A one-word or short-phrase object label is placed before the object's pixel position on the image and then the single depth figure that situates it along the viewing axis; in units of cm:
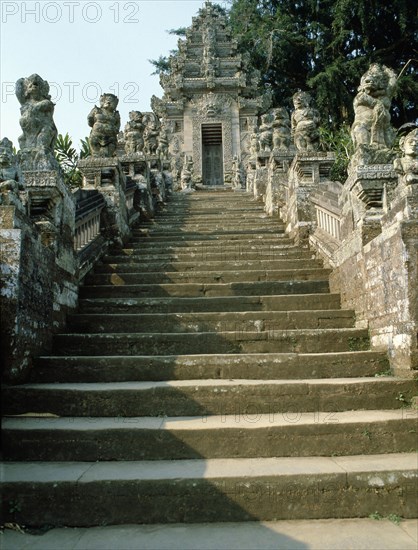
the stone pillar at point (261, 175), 1333
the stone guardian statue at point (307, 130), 913
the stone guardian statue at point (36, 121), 563
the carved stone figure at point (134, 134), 1344
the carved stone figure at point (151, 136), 1670
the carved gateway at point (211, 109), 2356
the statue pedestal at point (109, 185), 823
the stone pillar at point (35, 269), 406
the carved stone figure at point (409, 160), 430
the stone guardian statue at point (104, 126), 901
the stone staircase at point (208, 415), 297
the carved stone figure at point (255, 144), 1706
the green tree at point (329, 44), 2248
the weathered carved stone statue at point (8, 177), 428
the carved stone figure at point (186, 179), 1919
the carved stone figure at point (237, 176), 2041
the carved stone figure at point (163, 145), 1895
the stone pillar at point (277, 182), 1048
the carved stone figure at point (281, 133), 1176
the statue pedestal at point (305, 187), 800
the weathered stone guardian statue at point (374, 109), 586
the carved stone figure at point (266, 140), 1450
